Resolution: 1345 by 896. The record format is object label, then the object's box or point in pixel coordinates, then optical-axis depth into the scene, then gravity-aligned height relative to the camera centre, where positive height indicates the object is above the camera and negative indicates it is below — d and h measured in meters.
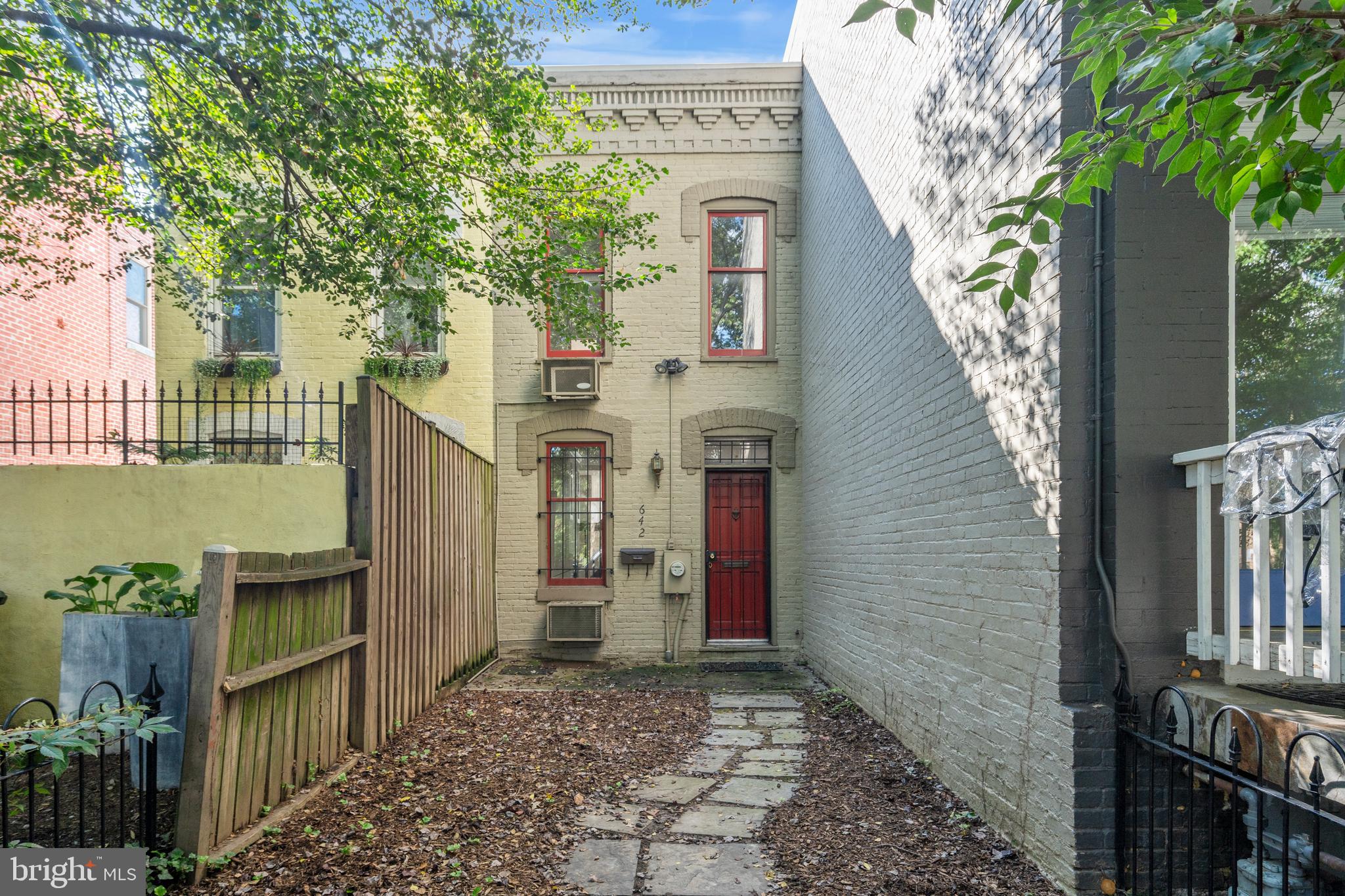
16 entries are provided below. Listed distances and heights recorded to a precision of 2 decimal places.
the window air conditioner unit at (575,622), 9.91 -1.86
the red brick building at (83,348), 10.08 +1.57
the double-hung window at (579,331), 8.49 +1.61
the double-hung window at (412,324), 7.23 +1.46
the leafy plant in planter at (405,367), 10.04 +1.20
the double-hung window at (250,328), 10.24 +1.71
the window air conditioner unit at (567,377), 10.04 +1.08
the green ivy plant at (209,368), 10.10 +1.19
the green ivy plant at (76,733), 2.46 -0.87
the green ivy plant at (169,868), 3.35 -1.64
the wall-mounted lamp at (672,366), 10.18 +1.24
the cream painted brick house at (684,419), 10.16 +0.58
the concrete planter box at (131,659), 3.73 -0.90
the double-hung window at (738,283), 10.52 +2.34
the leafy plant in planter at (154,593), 4.21 -0.66
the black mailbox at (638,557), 10.06 -1.10
